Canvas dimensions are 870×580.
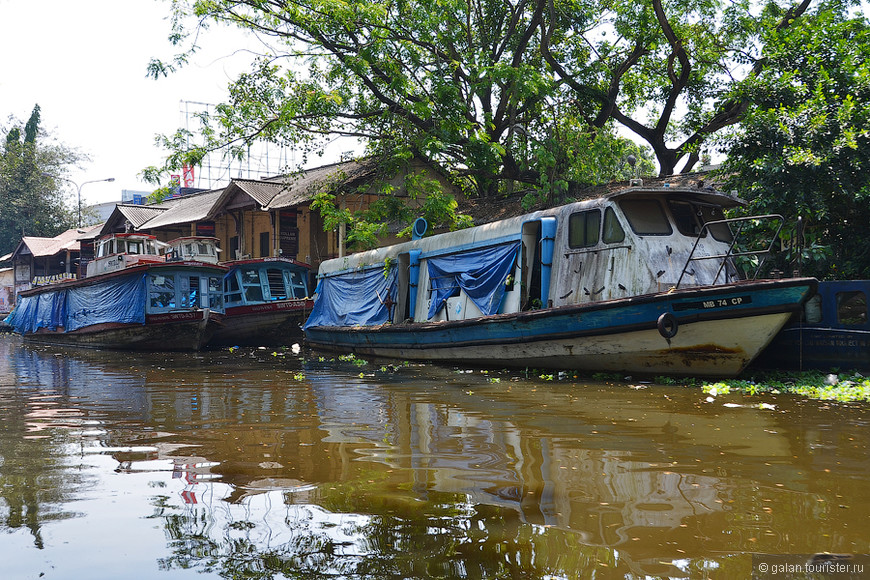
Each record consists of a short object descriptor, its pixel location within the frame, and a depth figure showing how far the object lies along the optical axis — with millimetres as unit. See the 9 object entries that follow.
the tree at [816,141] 12016
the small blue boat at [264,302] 21578
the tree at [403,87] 18016
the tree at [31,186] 44344
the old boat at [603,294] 9641
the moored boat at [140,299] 20047
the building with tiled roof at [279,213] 22359
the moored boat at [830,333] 9945
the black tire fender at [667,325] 9742
